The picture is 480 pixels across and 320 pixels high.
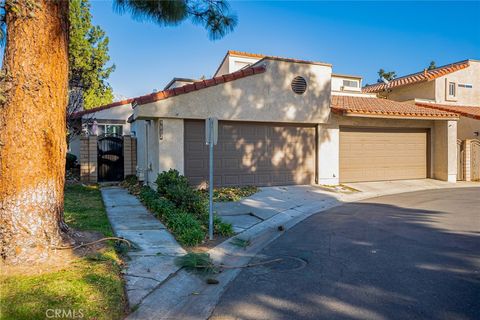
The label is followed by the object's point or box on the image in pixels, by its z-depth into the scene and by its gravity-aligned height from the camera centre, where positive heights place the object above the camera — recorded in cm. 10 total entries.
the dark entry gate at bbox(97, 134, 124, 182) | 1527 -5
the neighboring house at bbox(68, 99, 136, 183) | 1481 -1
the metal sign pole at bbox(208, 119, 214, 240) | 671 -103
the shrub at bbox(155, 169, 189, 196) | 988 -68
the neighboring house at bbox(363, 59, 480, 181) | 2012 +414
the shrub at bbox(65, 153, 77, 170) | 1778 -24
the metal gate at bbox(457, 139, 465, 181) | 1689 -24
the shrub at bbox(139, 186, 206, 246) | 643 -130
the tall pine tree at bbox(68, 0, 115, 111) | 1800 +519
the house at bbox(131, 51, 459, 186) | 1198 +90
